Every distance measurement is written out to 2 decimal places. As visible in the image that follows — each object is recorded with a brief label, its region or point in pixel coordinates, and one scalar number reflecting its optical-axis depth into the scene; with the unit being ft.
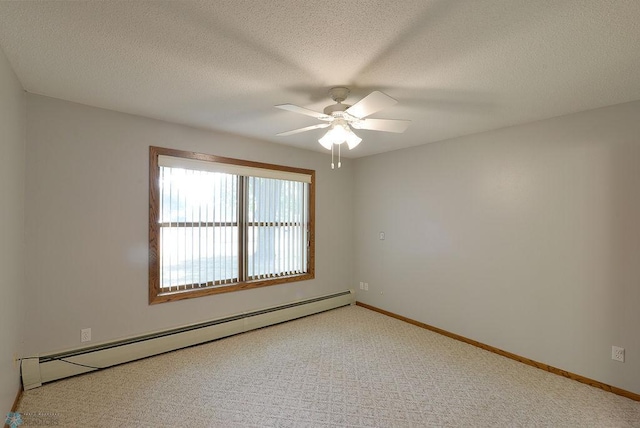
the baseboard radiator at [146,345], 8.14
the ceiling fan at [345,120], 6.95
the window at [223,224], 10.56
